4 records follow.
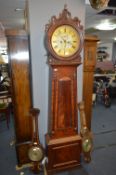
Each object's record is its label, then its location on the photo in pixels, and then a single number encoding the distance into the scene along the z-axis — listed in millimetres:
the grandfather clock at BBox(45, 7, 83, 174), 1800
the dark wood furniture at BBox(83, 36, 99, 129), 2428
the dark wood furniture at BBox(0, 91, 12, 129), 3275
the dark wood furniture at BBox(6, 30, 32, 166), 2037
